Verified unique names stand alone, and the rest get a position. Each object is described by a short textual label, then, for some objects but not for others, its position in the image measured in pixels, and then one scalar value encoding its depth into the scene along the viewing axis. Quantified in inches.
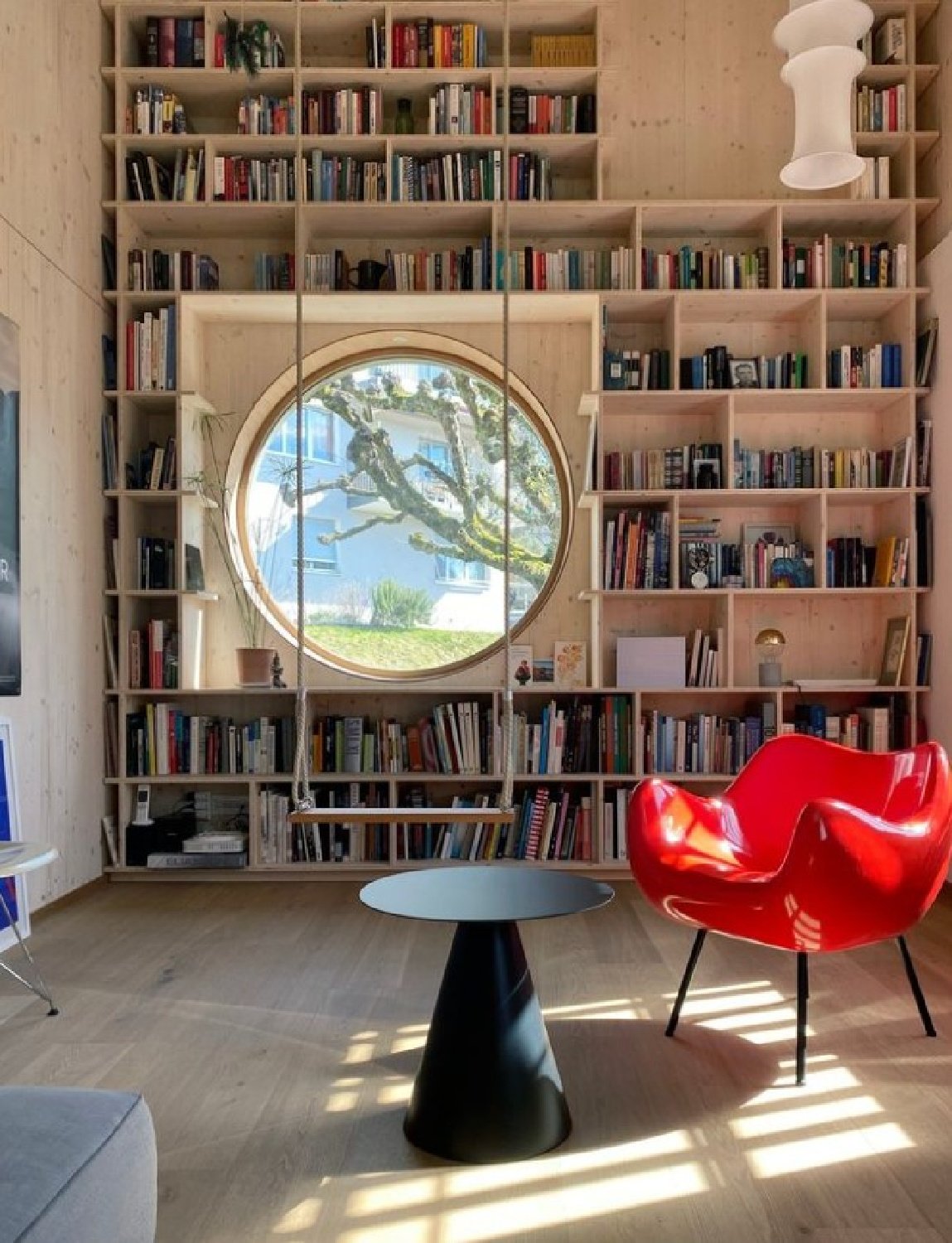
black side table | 92.0
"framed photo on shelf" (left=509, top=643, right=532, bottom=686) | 217.8
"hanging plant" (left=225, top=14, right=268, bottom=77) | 148.4
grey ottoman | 50.3
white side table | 121.6
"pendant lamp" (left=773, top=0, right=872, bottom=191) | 131.0
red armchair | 107.2
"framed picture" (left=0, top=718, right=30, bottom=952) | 154.7
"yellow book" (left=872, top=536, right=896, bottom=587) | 204.2
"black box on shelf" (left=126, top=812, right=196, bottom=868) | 201.8
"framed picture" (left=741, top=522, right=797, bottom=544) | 213.0
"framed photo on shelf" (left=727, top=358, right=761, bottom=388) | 208.2
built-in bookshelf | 203.2
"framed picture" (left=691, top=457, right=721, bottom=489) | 205.0
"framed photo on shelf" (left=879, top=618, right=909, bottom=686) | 202.1
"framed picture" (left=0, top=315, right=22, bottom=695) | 160.1
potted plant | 220.8
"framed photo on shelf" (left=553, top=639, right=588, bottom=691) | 218.4
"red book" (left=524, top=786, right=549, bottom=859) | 204.2
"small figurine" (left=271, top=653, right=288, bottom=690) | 212.1
